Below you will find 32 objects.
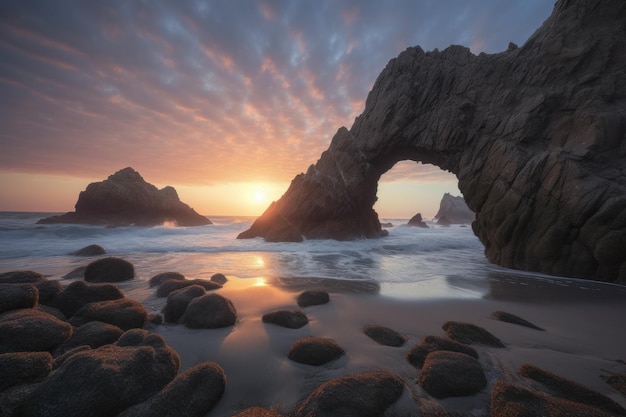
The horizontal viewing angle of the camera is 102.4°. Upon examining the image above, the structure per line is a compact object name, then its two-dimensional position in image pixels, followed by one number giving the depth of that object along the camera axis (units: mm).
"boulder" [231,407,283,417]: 2775
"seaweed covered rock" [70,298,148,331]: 4887
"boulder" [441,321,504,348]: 4536
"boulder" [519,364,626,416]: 2939
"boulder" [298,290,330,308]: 6574
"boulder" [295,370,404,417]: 2766
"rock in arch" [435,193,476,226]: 82750
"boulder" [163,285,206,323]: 5531
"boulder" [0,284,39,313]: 4500
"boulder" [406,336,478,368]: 3912
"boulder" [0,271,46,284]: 6137
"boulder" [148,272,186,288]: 8466
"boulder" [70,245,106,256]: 15492
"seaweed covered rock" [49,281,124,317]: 5383
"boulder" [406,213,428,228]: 56731
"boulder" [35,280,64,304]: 5473
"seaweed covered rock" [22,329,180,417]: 2584
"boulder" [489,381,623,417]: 2699
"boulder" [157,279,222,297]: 7320
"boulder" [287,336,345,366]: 3873
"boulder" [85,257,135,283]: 8680
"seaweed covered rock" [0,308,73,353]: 3566
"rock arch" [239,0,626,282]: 10320
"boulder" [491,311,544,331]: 5535
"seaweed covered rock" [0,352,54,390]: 2877
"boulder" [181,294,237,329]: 5090
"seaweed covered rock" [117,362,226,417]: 2672
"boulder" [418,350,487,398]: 3193
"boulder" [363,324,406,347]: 4508
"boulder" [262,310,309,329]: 5184
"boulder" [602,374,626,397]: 3322
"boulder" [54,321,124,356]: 3865
